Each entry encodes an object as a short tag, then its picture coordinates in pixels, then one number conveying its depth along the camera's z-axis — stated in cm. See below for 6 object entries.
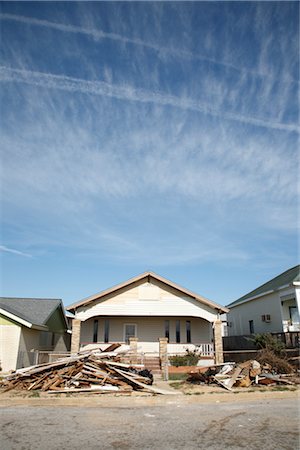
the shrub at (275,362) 1402
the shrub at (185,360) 1808
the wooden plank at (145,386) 1130
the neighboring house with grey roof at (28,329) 1681
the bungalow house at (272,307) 1992
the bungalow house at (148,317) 1948
